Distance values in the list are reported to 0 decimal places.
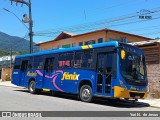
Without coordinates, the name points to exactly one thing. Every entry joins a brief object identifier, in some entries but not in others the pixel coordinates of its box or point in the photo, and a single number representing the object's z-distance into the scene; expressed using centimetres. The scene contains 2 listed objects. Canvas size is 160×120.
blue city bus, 1590
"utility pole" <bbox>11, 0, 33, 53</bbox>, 3288
